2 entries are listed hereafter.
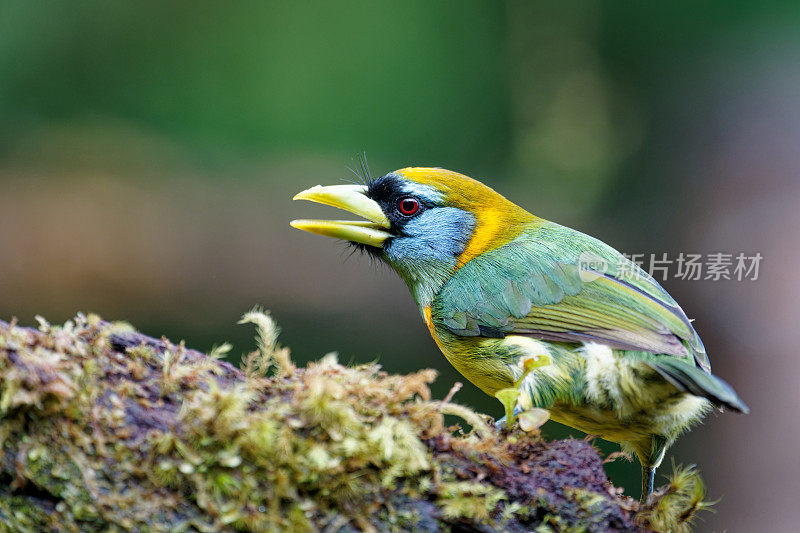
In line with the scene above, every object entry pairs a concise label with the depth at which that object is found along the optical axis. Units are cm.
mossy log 259
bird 265
